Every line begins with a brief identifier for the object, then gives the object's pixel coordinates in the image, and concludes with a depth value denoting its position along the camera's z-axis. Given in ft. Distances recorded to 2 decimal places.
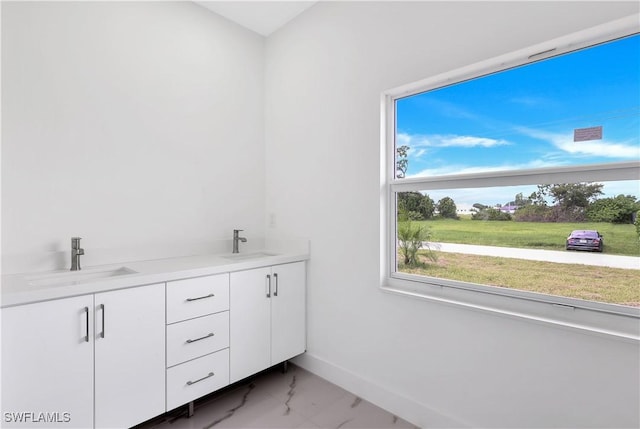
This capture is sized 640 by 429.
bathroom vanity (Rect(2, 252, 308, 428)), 4.55
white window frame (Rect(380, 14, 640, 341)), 4.47
